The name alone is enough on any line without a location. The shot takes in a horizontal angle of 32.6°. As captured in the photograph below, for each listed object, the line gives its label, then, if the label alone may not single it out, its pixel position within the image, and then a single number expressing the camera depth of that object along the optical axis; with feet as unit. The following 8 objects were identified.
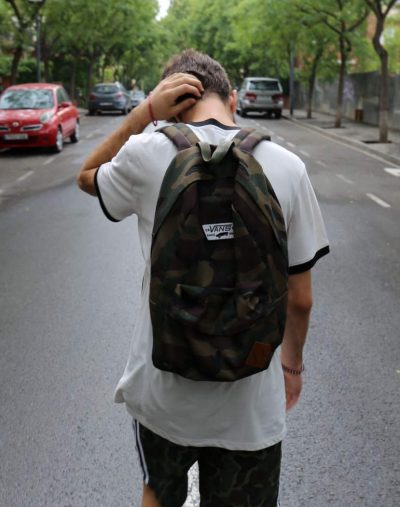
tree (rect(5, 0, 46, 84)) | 79.25
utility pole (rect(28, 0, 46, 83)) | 92.91
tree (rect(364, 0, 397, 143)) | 60.75
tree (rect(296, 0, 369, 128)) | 75.31
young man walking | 5.45
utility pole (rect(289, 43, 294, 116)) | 111.77
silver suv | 108.68
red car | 52.95
